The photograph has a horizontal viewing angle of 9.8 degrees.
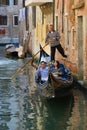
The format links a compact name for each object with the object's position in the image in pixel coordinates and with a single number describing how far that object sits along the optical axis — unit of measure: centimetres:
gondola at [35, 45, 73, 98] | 995
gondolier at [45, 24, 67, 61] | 1385
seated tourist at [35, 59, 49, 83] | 1088
